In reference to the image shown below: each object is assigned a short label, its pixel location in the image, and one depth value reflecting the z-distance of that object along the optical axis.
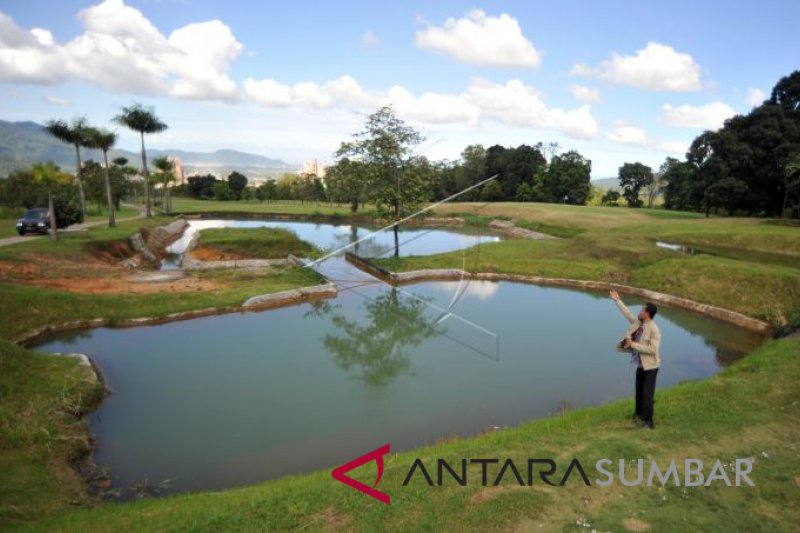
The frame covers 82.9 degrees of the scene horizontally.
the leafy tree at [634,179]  82.94
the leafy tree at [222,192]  102.75
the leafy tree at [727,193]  47.59
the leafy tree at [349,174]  31.91
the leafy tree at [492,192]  87.88
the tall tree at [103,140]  40.83
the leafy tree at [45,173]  31.98
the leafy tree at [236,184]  109.31
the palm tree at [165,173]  63.00
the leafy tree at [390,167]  30.84
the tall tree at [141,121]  48.97
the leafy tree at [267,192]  109.62
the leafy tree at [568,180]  81.62
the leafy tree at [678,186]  66.56
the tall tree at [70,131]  39.38
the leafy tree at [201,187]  109.94
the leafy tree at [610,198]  83.56
